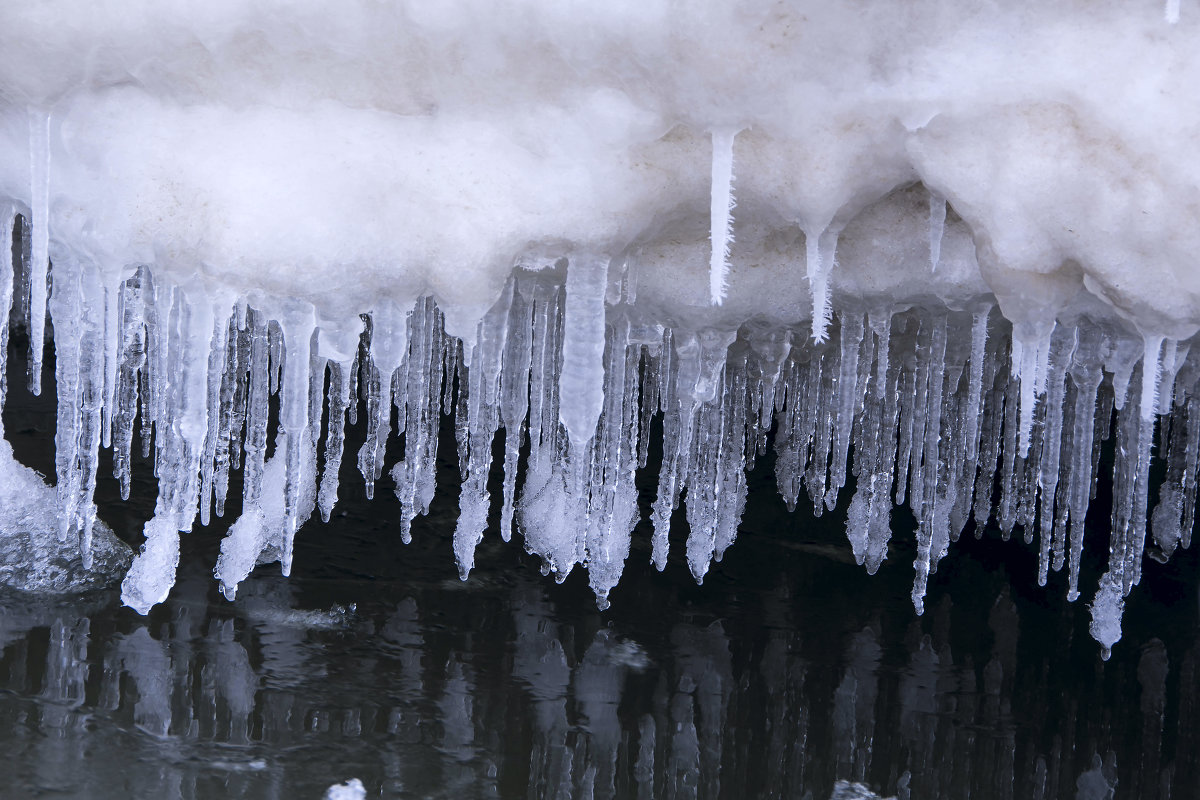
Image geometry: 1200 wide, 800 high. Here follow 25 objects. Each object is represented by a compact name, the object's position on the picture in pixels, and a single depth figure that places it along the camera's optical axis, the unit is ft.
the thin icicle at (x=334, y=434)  13.17
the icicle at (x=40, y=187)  11.26
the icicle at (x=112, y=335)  11.84
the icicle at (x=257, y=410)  13.24
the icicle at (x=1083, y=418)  12.55
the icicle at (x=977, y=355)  13.07
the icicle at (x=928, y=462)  14.03
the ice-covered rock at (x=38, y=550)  15.24
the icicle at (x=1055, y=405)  12.48
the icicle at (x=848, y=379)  13.19
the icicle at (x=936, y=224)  11.11
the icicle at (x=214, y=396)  11.75
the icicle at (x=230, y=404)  14.88
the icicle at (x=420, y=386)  14.19
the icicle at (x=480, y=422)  12.27
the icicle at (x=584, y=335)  11.44
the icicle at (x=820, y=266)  10.75
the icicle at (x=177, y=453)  11.69
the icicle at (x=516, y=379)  13.46
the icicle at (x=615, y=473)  13.17
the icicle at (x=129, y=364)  13.42
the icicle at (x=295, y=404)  11.57
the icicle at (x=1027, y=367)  11.02
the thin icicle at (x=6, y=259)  12.46
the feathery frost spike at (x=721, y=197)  10.16
